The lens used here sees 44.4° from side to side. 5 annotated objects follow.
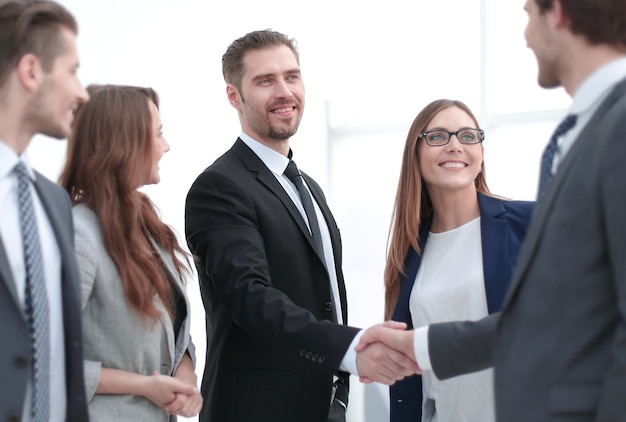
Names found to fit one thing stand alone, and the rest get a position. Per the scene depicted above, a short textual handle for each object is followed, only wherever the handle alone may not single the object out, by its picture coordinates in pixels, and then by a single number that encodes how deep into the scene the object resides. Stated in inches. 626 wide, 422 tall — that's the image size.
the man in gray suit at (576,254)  52.4
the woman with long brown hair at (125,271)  76.9
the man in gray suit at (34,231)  60.9
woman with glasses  93.8
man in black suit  95.4
